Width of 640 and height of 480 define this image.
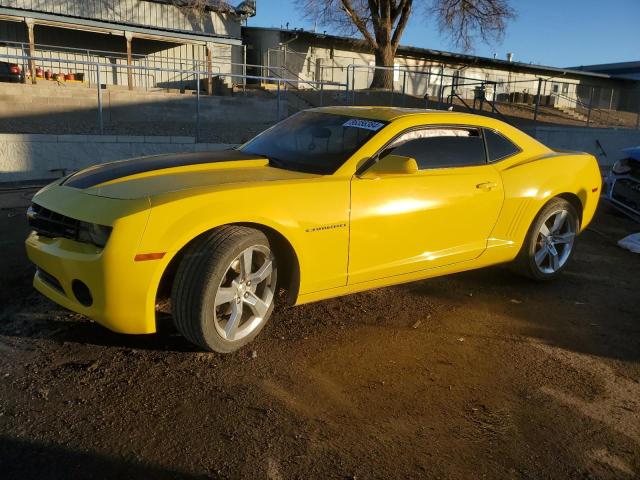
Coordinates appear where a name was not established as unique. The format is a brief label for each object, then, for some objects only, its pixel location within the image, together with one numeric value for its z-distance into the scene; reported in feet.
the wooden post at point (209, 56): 78.59
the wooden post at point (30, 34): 64.63
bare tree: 79.51
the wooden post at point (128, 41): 69.83
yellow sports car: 10.25
